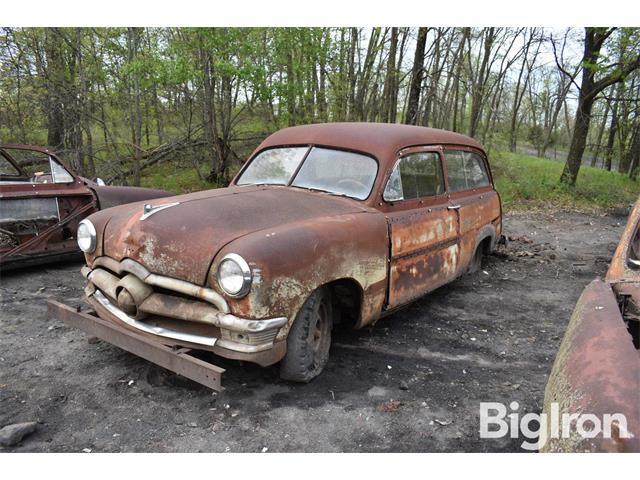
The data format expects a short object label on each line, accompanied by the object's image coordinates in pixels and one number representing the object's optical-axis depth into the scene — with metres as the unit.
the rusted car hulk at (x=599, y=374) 1.66
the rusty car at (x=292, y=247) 2.93
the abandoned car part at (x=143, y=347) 2.77
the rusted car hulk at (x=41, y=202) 5.60
